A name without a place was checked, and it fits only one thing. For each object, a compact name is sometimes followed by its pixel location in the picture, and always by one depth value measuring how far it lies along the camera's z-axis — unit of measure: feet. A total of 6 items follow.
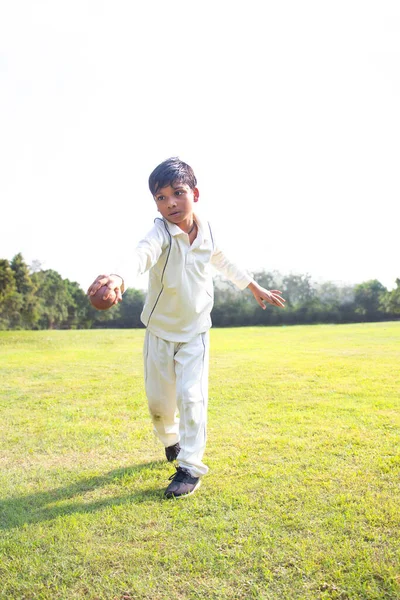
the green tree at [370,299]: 103.81
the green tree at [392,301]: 106.22
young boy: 10.65
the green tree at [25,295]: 102.90
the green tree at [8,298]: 86.99
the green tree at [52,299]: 112.88
